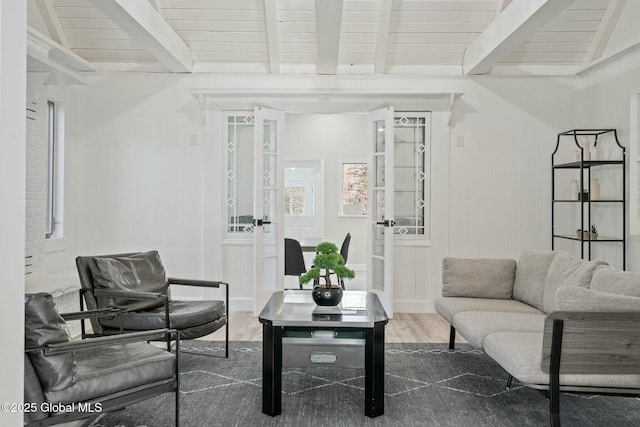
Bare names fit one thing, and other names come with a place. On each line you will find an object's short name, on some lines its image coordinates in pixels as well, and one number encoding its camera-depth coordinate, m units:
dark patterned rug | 2.73
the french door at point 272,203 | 5.46
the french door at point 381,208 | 5.30
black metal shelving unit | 4.57
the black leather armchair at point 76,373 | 2.05
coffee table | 2.82
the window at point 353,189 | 8.79
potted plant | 3.35
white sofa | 2.39
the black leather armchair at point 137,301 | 3.35
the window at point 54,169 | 5.18
